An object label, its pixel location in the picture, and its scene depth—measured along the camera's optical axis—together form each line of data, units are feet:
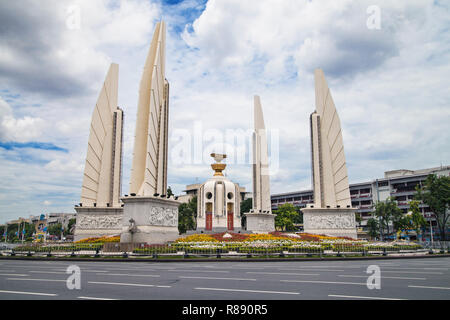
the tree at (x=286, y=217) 187.93
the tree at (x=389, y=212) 159.59
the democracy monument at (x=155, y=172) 84.99
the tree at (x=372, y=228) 177.78
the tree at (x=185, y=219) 183.43
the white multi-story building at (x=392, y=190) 181.57
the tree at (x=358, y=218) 198.29
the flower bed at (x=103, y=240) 90.15
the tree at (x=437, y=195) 145.28
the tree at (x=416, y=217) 147.33
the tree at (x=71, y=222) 255.50
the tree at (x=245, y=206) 235.97
